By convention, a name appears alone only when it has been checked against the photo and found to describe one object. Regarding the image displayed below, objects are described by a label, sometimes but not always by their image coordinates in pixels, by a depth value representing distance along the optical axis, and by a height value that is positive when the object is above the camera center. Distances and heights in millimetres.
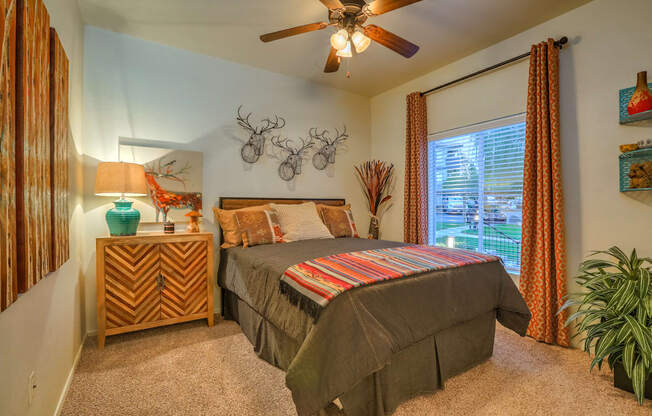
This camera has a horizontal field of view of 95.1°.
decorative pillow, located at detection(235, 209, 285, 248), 2877 -238
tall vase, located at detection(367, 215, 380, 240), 4082 -356
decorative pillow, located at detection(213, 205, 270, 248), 2967 -224
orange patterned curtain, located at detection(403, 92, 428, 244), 3717 +359
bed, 1419 -733
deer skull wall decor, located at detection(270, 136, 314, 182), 3732 +604
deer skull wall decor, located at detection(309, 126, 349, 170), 4027 +768
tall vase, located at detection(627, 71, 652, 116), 2029 +695
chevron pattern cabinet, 2398 -650
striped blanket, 1559 -408
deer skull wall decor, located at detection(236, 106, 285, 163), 3469 +793
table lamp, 2445 +147
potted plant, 1689 -736
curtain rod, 2516 +1344
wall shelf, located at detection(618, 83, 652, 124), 2131 +668
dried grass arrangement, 4168 +247
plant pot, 1849 -1137
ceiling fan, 1891 +1227
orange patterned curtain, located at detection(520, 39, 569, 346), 2480 -27
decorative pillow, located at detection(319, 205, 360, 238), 3467 -217
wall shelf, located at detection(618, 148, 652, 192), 2066 +256
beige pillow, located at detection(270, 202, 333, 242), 3104 -210
